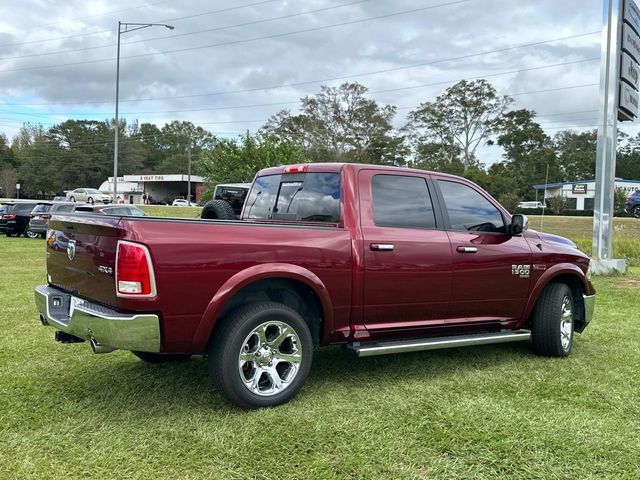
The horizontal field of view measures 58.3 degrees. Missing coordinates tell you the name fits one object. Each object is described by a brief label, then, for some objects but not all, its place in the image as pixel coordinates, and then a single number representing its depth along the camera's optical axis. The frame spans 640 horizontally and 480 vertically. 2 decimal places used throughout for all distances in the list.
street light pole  26.19
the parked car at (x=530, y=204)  57.25
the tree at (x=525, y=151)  70.69
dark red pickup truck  3.68
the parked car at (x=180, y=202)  72.56
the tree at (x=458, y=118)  68.38
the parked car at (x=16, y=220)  23.58
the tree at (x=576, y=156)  78.69
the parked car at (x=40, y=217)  21.60
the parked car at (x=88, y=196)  49.12
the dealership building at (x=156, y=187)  86.75
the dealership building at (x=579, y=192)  58.03
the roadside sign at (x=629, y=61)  13.17
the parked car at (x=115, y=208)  14.15
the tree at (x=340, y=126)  66.12
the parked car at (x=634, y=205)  36.79
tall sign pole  12.80
